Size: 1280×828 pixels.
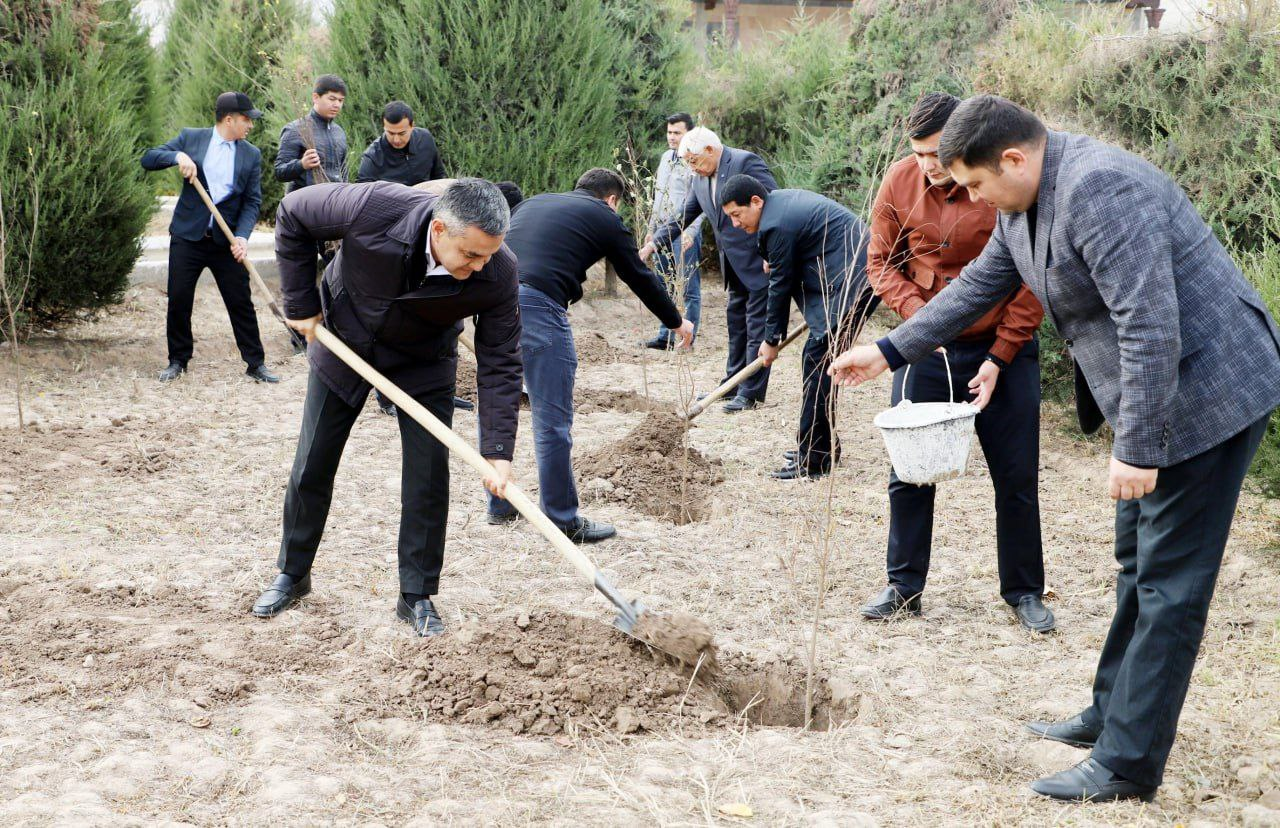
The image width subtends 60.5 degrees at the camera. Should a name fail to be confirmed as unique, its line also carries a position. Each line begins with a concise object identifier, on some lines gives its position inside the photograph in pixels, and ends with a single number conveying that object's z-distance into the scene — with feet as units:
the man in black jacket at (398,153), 25.95
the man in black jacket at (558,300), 16.53
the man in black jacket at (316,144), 25.67
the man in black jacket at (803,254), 19.44
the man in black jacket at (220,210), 25.09
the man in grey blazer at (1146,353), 8.37
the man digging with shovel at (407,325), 11.91
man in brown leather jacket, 12.84
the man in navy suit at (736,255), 24.20
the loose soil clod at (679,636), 11.66
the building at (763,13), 75.15
